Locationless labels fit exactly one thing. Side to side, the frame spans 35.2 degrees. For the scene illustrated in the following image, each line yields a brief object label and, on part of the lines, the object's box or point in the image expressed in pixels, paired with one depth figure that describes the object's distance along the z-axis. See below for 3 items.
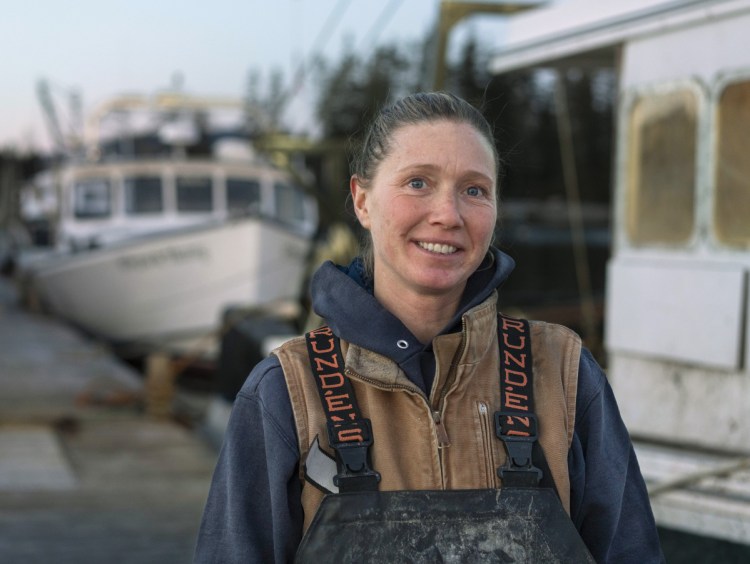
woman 2.01
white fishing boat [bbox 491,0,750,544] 4.81
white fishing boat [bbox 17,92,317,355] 18.14
